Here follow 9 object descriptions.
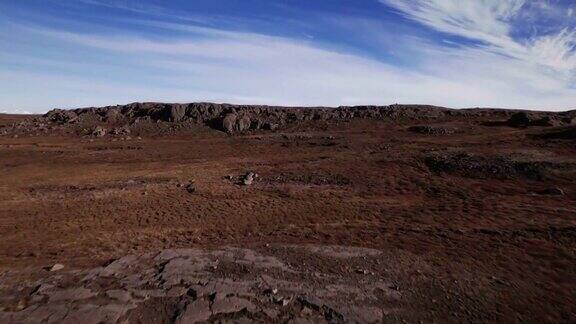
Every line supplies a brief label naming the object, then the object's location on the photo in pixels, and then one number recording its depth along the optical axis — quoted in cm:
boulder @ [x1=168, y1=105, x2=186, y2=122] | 3694
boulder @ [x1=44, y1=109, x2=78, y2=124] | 4043
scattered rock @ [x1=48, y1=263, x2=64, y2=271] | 1031
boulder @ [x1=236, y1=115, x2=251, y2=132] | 3441
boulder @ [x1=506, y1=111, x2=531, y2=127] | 3120
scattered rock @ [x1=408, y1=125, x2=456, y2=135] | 3023
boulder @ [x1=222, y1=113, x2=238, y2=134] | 3425
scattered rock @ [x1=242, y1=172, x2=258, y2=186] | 1911
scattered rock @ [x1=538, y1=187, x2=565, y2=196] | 1684
